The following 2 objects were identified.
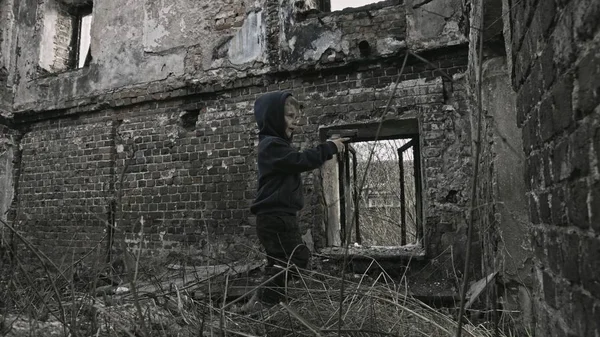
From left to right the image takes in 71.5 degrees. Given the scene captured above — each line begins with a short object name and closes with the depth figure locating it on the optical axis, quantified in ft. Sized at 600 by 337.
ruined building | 10.50
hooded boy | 9.27
